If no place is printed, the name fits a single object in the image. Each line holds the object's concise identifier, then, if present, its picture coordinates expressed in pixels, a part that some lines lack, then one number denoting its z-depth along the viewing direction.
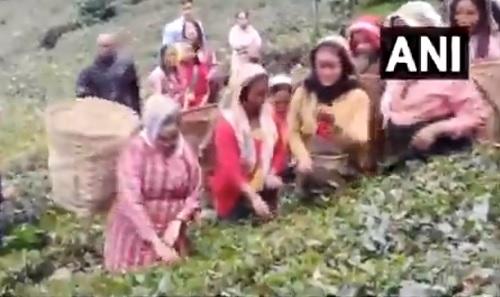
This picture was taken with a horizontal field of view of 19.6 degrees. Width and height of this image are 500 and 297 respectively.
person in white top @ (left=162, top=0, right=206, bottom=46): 10.70
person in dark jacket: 9.59
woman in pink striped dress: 6.75
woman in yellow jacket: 7.64
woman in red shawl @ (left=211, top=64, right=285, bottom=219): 7.43
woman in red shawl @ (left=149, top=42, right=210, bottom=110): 9.83
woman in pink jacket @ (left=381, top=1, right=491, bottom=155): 7.80
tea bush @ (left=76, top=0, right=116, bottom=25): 17.86
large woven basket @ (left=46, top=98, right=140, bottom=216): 8.34
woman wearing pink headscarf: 8.30
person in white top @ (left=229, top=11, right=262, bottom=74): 11.54
